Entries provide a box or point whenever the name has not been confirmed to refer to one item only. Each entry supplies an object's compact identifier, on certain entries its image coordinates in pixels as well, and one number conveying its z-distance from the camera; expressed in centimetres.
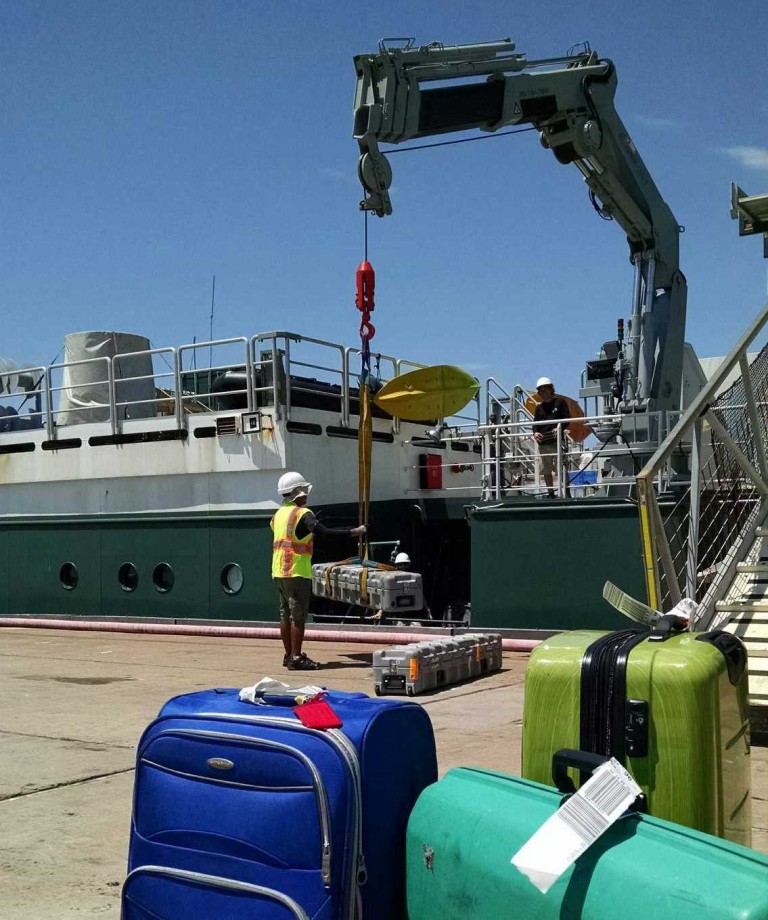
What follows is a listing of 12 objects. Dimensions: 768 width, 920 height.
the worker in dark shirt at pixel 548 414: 1216
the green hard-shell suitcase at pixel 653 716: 316
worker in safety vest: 948
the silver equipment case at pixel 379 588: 1015
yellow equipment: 1323
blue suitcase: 280
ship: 1120
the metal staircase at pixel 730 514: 618
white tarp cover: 1673
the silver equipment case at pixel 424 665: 789
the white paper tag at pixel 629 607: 371
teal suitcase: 219
